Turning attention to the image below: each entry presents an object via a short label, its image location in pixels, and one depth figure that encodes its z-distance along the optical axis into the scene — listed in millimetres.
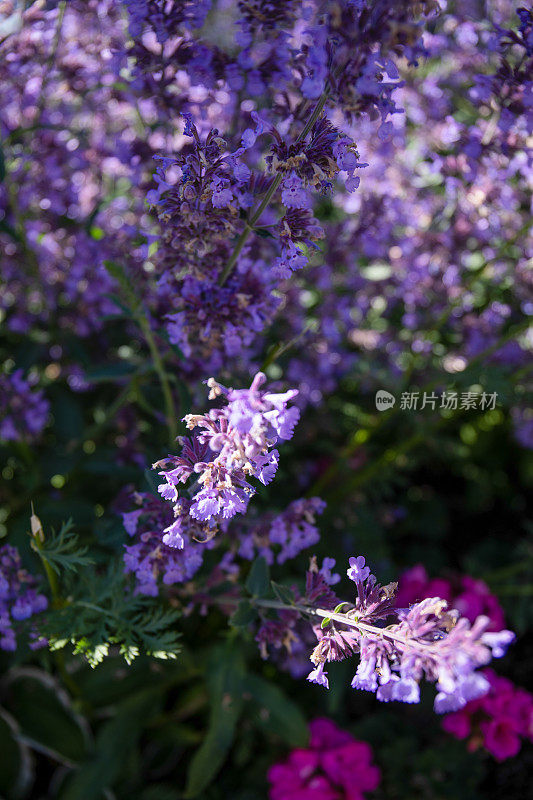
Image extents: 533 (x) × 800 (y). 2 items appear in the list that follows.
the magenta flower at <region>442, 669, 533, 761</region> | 848
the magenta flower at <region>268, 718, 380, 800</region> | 822
